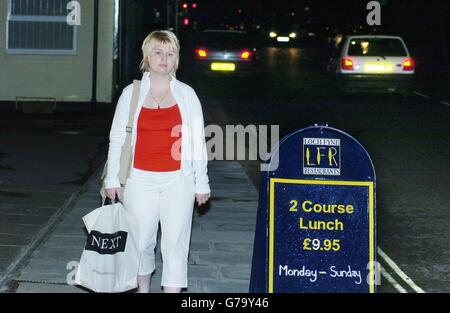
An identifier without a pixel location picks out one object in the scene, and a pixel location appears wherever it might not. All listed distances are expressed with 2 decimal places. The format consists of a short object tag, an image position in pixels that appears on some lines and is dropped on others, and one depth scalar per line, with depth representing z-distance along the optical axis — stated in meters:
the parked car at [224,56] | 27.41
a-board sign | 5.57
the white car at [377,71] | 22.70
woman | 5.61
